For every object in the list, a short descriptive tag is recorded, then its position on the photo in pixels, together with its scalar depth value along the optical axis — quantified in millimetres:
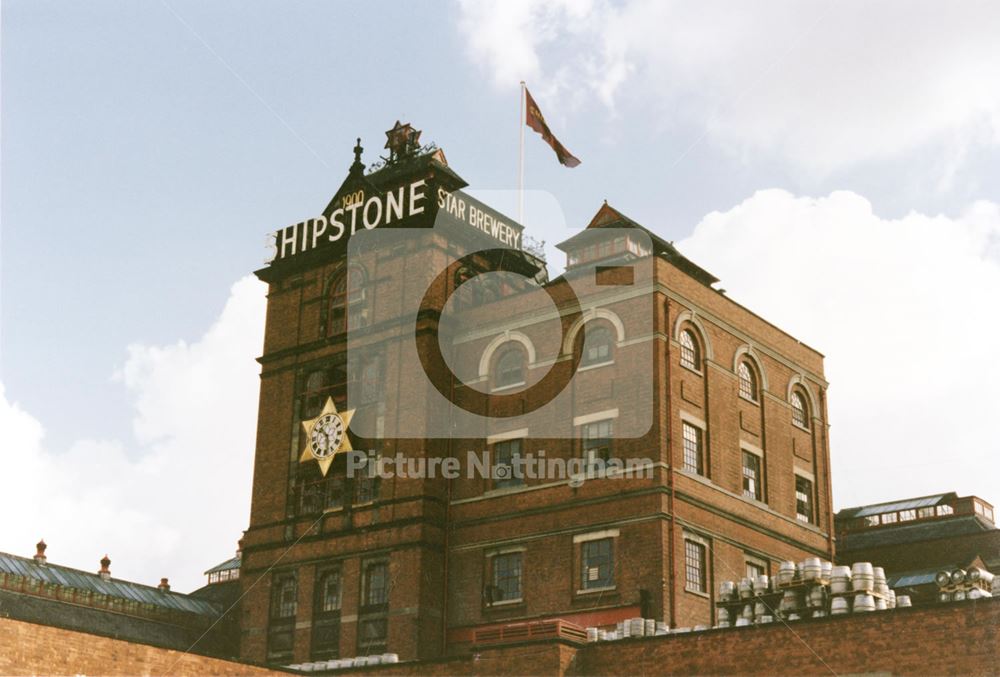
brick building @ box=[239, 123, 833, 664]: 45875
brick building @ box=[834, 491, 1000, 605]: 60250
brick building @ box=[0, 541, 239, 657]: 50219
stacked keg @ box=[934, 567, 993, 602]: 36156
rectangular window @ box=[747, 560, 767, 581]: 48125
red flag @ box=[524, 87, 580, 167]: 51312
